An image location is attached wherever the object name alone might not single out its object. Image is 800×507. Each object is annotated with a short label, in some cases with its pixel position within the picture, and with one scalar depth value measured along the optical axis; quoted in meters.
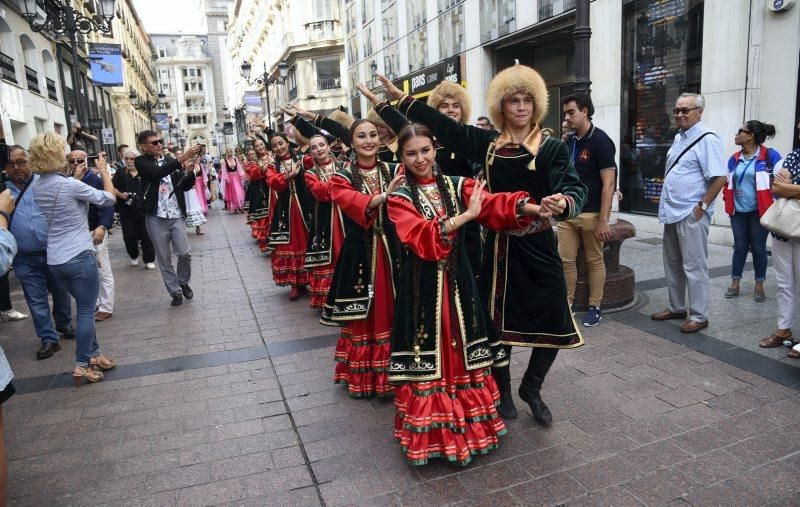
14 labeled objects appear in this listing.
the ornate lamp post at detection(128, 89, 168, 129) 37.17
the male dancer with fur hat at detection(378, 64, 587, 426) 3.40
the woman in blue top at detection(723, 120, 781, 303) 5.82
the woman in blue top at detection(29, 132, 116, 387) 4.43
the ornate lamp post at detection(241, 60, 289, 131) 23.70
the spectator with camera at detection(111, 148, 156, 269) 8.97
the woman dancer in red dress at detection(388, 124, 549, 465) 3.12
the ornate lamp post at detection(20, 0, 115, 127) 11.84
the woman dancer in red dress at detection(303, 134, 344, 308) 5.68
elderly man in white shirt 4.93
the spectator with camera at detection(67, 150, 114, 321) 5.75
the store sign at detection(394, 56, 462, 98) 17.47
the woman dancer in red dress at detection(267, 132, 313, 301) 7.19
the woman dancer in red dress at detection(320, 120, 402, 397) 4.10
